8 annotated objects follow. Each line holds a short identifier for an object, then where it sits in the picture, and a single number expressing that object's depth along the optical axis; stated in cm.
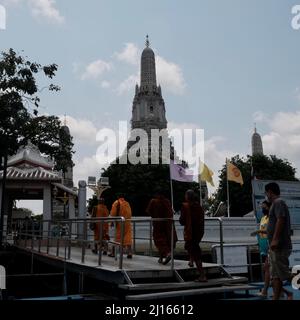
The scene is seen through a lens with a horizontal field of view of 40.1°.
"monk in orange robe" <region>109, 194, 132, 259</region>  1016
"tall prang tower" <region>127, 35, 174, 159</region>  9755
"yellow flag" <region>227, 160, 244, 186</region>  2520
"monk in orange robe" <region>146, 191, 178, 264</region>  830
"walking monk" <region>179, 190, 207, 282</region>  709
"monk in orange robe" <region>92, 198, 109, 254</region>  1116
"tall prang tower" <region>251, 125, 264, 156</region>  11220
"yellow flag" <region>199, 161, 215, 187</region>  2727
